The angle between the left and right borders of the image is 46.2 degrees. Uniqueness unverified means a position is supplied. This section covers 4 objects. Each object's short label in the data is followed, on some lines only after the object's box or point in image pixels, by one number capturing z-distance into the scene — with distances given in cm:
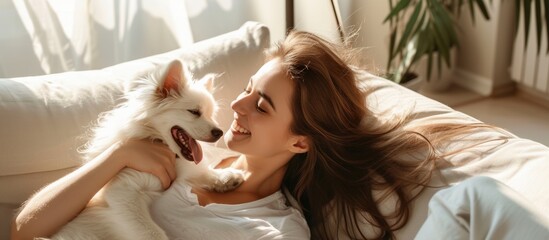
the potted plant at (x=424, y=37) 279
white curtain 225
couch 150
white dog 149
